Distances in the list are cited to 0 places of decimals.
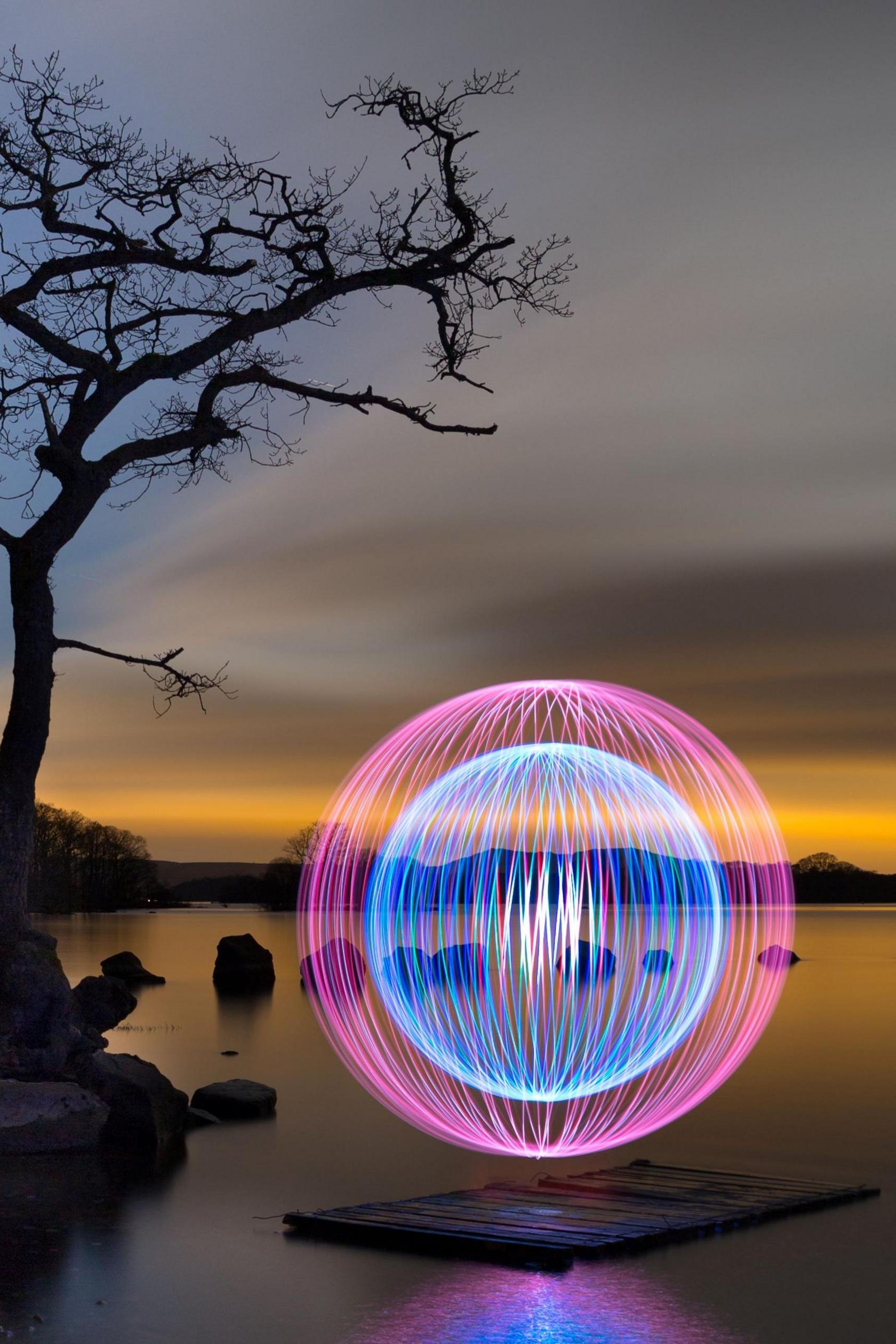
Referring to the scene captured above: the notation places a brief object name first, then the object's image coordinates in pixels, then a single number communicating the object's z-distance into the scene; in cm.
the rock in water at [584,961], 4884
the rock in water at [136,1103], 1532
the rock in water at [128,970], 4444
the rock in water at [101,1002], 1920
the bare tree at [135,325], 1680
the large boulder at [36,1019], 1530
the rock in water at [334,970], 1970
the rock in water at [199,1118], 1711
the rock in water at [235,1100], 1805
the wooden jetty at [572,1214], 999
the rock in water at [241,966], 4356
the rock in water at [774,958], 5776
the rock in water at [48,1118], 1459
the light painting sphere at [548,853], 1284
